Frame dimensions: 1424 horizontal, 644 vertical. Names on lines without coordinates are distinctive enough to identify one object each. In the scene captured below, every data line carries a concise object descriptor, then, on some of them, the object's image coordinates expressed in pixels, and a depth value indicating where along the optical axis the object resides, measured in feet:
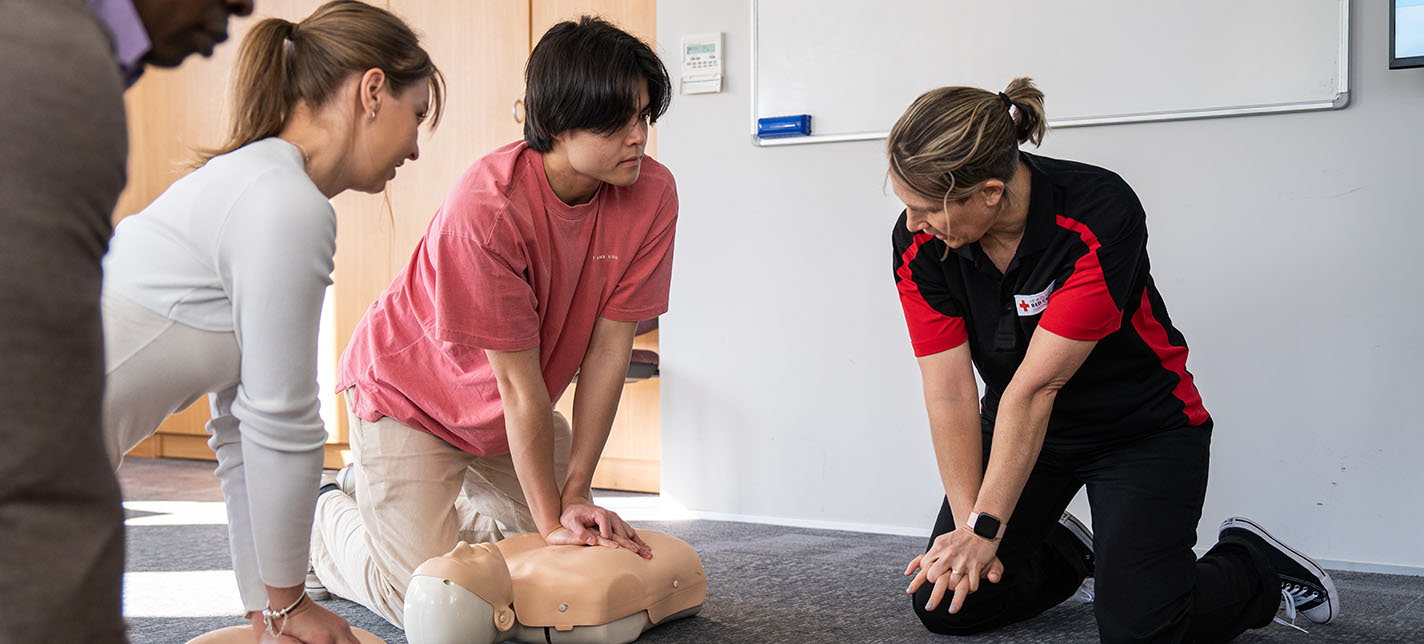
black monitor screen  6.94
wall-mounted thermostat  9.56
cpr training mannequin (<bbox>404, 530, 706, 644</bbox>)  4.75
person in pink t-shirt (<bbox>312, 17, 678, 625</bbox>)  5.30
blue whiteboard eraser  9.09
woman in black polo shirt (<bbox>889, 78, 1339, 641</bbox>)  5.01
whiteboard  7.59
